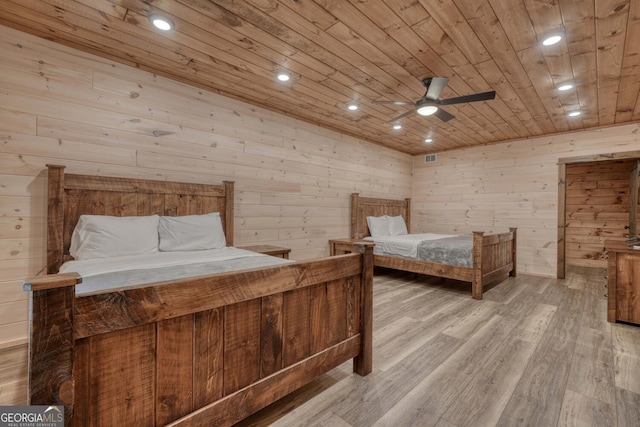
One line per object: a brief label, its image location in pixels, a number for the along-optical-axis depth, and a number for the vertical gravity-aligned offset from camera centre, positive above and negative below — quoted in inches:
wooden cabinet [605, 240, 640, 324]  106.1 -27.2
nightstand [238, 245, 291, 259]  129.8 -17.2
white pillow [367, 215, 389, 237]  198.5 -8.6
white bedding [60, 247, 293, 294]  60.5 -14.4
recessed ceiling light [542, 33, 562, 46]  85.7 +55.4
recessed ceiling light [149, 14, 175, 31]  79.9 +56.5
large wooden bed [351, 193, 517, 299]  139.9 -24.8
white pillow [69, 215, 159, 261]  88.2 -8.3
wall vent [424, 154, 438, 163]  244.1 +50.1
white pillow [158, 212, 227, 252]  104.4 -7.7
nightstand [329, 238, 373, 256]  170.2 -19.9
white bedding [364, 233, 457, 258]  165.2 -18.6
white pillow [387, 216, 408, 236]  210.1 -9.2
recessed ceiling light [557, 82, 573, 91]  117.3 +55.4
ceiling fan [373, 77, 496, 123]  102.9 +45.3
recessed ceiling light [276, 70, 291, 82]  112.1 +57.1
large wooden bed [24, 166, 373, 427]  33.4 -21.3
